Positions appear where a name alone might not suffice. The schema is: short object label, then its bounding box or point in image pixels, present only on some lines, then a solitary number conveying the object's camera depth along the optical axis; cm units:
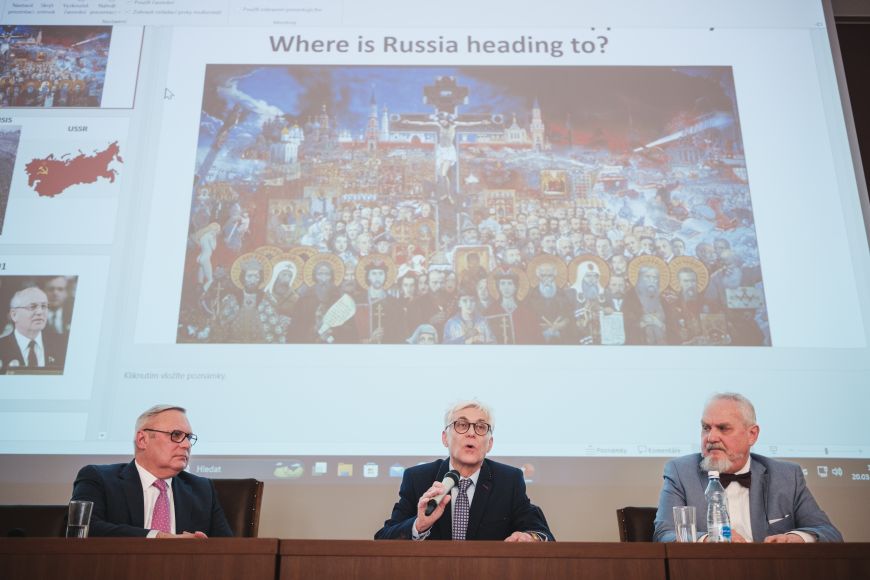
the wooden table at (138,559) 179
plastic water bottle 210
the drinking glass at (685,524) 209
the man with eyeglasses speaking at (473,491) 261
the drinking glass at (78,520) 205
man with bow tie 256
